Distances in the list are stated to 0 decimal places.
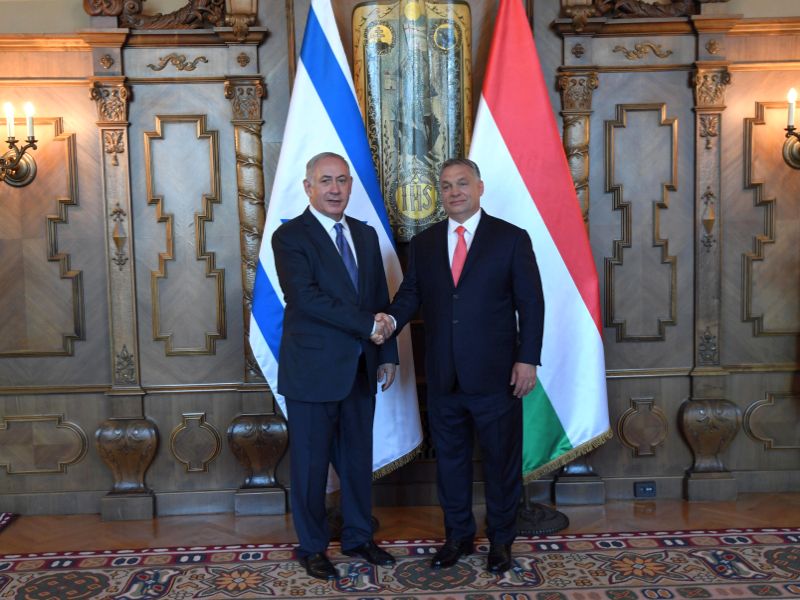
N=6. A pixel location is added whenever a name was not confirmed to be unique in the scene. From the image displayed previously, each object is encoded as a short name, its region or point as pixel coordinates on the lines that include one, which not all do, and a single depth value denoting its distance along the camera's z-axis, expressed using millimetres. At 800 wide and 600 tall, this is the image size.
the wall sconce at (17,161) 3625
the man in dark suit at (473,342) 2863
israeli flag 3377
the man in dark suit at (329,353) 2863
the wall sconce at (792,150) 3830
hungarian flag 3387
